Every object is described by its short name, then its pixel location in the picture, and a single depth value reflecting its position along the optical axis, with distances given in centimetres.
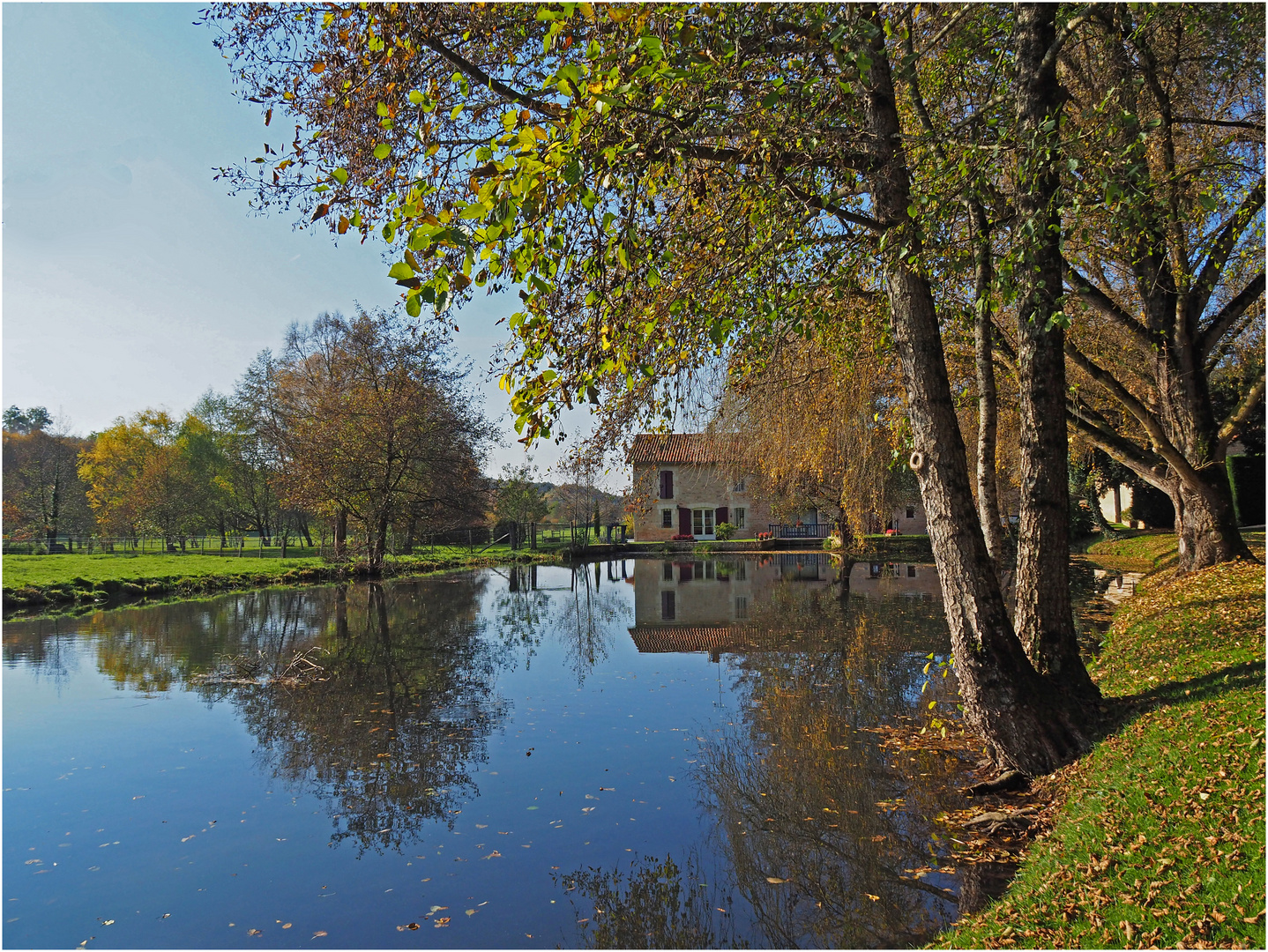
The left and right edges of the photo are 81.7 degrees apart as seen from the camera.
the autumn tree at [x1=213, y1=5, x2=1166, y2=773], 397
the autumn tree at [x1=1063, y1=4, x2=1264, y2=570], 780
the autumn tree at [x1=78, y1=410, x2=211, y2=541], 3148
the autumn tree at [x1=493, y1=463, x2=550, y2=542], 3500
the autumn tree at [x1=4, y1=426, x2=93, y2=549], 3269
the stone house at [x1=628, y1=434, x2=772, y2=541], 3875
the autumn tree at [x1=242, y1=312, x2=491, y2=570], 2242
